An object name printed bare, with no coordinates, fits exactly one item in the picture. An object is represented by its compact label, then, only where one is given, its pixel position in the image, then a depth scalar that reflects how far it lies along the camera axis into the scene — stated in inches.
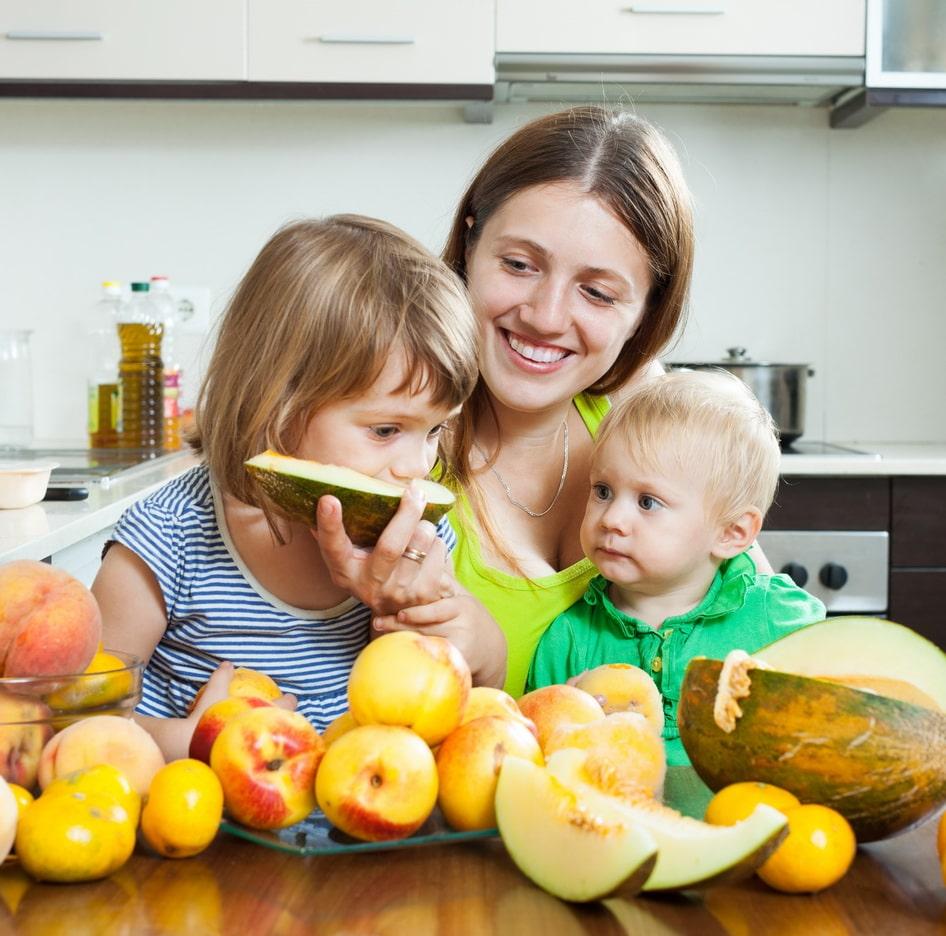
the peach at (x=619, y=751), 26.6
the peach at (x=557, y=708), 29.9
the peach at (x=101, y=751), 26.6
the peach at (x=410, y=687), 26.6
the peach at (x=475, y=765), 26.3
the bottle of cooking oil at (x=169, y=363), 117.1
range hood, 110.0
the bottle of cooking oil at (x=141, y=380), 116.9
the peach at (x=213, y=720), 28.0
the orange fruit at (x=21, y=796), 25.4
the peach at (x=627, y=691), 33.3
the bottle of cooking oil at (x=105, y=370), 117.6
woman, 60.6
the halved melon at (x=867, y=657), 29.6
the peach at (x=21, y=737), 26.6
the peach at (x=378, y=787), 25.3
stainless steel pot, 113.7
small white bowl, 73.2
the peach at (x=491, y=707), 28.5
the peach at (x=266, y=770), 26.4
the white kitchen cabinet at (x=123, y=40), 109.0
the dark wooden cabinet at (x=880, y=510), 105.7
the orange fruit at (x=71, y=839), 24.4
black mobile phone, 78.3
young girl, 43.6
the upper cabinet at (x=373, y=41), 108.7
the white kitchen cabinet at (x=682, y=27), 108.8
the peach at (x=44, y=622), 27.5
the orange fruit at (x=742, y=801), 25.3
